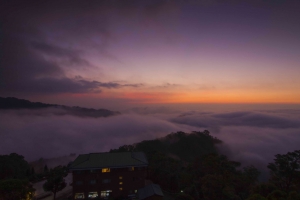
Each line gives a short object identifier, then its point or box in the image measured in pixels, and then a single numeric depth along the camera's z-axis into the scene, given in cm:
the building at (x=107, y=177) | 3347
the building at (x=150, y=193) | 2891
